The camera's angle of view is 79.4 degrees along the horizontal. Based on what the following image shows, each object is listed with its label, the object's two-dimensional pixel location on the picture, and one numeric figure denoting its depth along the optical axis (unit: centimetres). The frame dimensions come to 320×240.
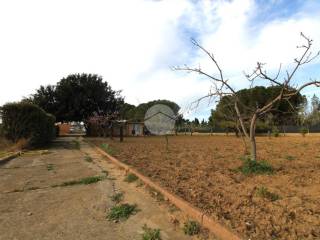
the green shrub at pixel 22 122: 976
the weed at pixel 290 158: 570
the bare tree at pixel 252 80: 394
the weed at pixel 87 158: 698
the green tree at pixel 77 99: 2400
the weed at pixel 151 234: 219
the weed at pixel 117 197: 330
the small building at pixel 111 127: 1833
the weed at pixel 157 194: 321
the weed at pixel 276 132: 2015
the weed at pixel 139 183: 394
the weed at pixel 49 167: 562
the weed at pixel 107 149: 814
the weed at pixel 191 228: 226
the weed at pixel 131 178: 429
